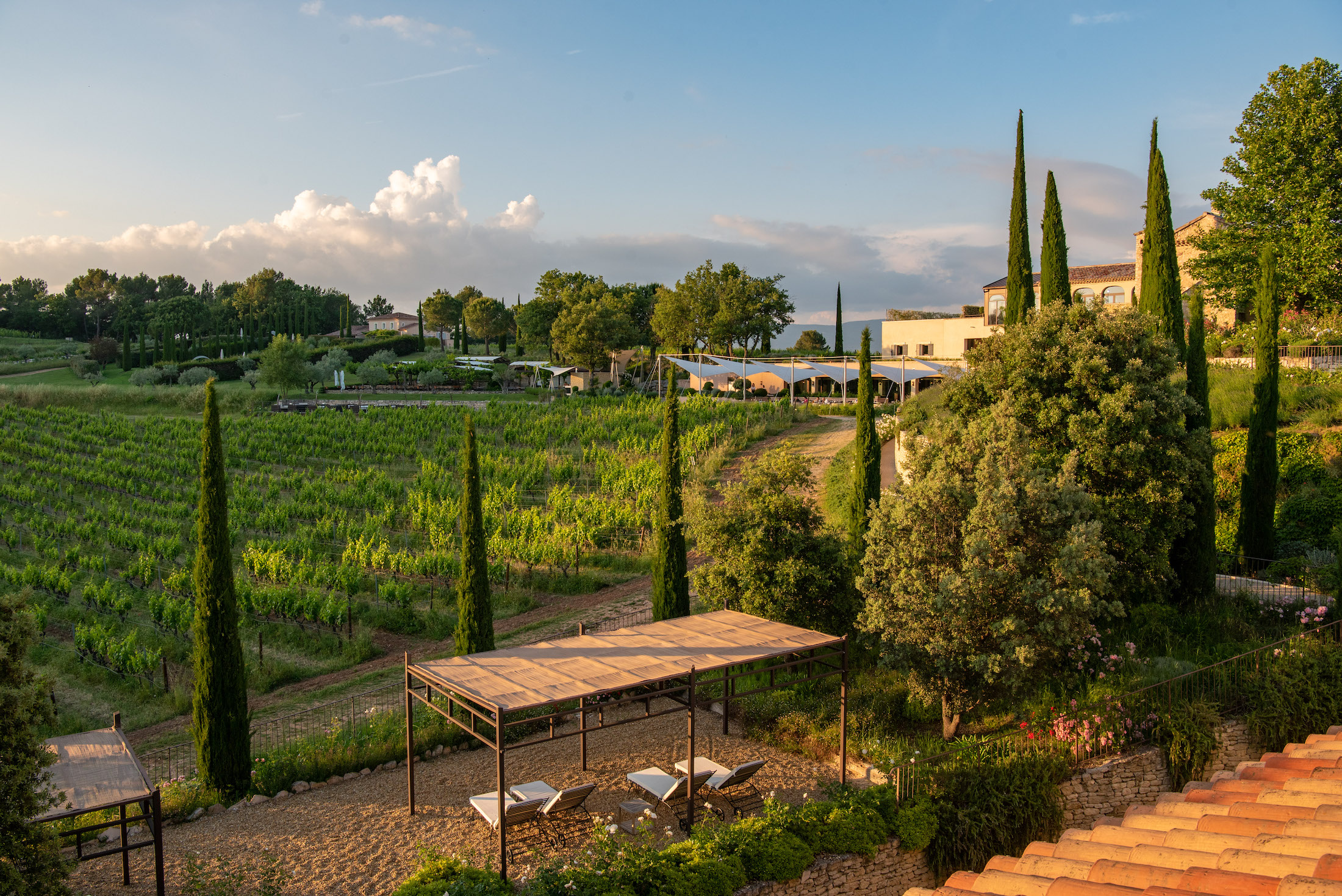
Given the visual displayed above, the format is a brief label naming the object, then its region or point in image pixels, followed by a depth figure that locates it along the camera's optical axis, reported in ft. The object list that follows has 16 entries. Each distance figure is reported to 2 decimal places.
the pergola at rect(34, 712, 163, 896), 25.29
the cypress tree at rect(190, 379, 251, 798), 35.24
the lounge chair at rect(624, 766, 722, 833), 31.55
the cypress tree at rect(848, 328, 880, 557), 53.78
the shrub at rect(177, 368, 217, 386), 179.42
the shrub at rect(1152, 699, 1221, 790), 33.83
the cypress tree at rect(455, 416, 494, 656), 44.78
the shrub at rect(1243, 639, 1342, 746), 35.37
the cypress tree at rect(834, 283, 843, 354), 183.11
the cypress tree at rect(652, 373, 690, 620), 50.65
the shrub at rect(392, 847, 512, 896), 24.03
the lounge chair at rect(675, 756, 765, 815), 32.37
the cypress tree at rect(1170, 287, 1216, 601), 50.70
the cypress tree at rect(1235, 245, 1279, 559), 56.39
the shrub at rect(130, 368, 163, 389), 178.91
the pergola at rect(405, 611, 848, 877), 28.78
